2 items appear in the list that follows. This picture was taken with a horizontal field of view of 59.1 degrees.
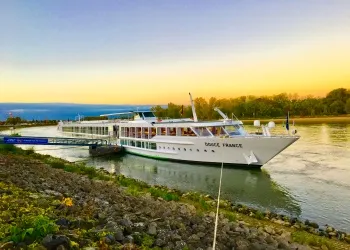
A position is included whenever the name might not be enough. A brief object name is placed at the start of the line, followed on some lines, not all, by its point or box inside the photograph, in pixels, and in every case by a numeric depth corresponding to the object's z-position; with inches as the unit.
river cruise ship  1012.5
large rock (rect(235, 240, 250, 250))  284.7
